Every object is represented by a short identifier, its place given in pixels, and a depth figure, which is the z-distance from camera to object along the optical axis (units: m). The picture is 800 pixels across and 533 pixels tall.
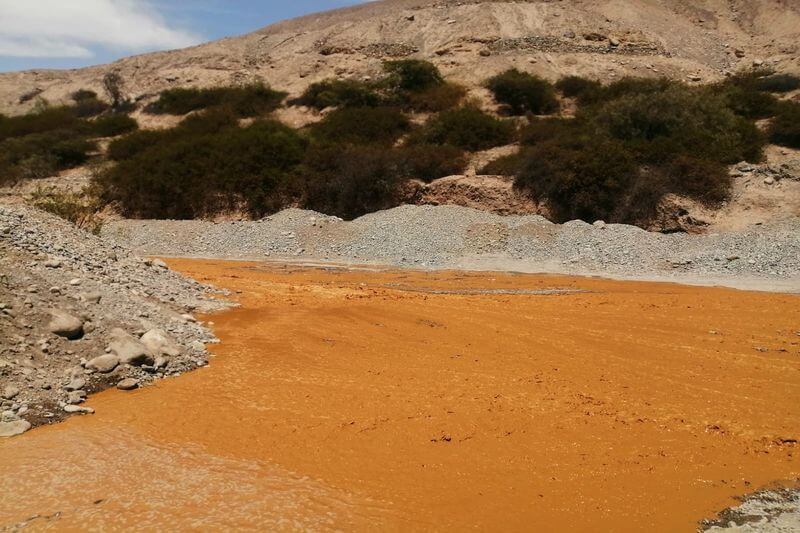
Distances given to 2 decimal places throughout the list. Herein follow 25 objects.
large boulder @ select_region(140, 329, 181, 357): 8.56
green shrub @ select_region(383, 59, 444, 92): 44.66
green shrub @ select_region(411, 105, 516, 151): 34.12
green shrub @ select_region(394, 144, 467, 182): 30.61
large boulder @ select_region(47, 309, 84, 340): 8.09
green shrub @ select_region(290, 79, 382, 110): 42.84
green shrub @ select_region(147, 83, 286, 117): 46.03
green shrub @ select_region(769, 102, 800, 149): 29.14
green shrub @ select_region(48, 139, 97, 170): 40.12
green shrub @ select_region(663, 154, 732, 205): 24.81
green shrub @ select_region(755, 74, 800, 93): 39.16
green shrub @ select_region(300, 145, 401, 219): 30.00
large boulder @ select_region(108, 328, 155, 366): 8.14
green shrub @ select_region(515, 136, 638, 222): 26.02
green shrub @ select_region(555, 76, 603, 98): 42.12
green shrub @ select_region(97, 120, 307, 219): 31.39
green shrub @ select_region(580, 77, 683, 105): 34.66
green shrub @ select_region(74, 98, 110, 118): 58.69
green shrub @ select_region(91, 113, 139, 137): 46.53
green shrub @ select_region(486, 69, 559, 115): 41.19
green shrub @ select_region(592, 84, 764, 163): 27.65
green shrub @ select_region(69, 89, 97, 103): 64.12
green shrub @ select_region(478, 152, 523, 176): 28.72
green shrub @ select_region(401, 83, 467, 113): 41.48
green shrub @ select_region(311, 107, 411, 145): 36.41
